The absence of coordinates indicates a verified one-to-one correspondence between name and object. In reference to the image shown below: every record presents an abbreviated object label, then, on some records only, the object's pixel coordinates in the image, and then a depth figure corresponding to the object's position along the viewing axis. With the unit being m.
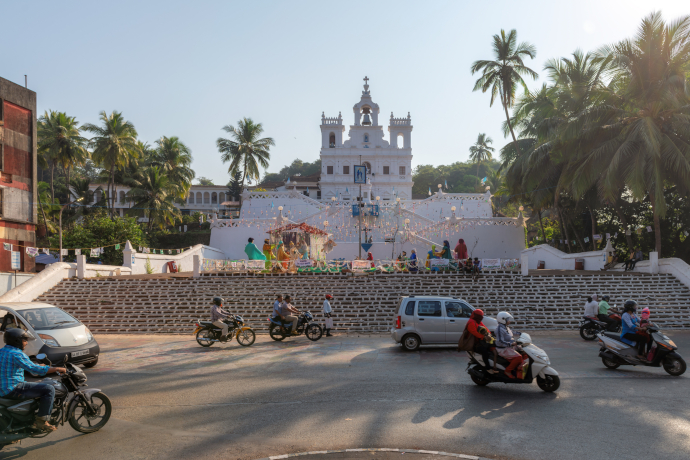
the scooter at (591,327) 14.23
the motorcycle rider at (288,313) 14.57
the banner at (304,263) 23.80
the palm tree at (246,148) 49.75
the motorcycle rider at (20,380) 5.50
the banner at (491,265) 23.08
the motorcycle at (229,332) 13.84
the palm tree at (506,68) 33.88
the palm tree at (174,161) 47.52
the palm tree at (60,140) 39.16
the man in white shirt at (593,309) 14.54
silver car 12.99
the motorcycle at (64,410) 5.42
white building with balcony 69.56
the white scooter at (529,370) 8.02
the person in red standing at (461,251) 26.04
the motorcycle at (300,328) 14.65
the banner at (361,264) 23.62
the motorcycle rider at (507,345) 8.07
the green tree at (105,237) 34.59
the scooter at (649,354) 9.38
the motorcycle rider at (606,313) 14.10
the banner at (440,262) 23.22
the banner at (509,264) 23.13
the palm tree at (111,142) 40.62
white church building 36.72
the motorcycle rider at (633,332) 9.69
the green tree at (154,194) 42.75
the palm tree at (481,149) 78.38
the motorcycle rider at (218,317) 13.74
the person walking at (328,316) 15.80
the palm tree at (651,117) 21.66
